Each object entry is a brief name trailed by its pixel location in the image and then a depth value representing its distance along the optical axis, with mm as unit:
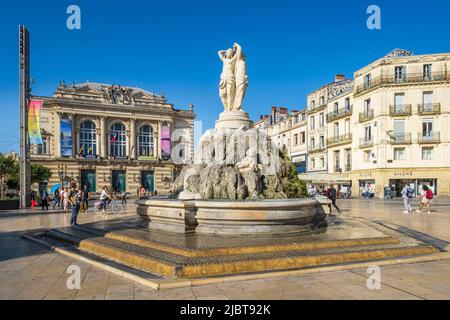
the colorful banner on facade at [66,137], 49375
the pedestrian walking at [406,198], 19202
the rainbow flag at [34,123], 24172
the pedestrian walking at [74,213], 11945
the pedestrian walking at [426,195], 18456
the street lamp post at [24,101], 25062
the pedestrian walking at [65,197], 21422
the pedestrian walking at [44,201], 23503
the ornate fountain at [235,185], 8961
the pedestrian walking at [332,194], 17516
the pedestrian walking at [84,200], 19967
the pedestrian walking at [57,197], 25586
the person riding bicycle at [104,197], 19172
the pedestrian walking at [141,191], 28828
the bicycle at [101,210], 19400
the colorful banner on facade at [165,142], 56281
